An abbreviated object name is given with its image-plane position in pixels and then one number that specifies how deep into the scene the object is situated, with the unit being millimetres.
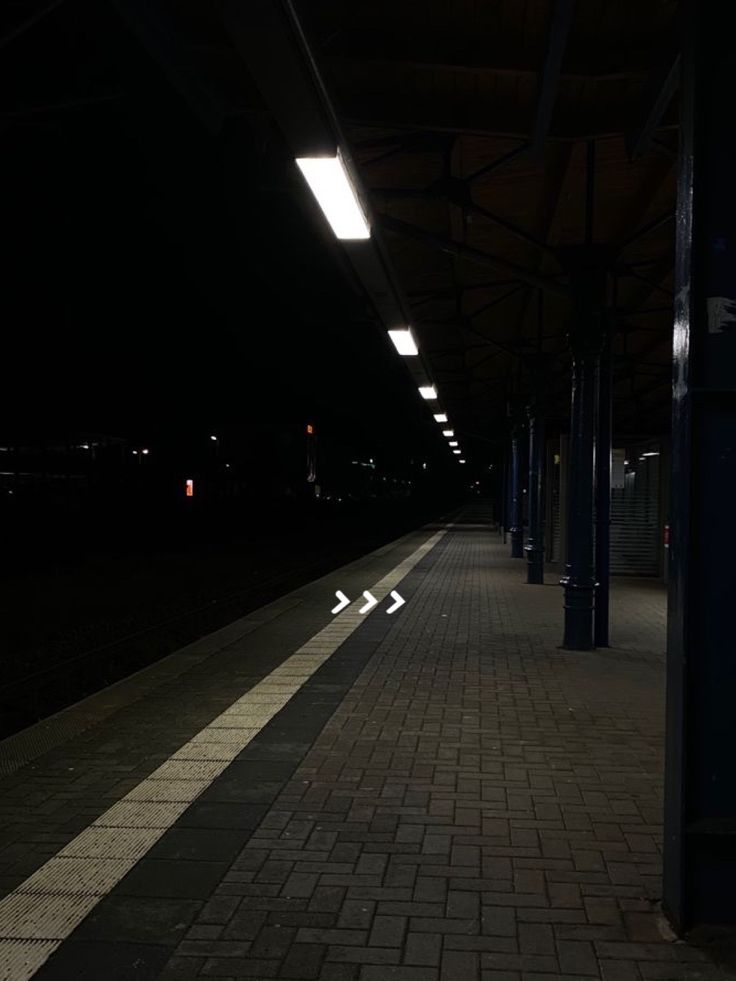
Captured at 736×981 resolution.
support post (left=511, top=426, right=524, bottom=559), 22391
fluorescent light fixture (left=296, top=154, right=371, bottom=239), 5301
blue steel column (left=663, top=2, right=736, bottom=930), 3359
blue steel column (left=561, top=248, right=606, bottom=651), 9195
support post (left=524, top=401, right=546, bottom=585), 15773
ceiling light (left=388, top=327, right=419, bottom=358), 10508
